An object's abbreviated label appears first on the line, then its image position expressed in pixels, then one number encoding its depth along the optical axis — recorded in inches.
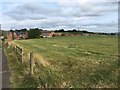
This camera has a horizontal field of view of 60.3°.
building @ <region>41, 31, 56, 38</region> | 2021.7
